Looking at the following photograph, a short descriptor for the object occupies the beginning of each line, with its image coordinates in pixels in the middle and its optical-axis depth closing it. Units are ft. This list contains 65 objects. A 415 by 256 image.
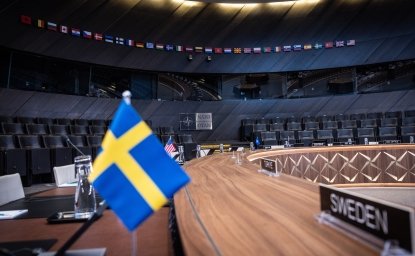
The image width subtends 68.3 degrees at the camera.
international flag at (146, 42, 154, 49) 32.44
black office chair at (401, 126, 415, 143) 23.63
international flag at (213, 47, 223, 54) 35.14
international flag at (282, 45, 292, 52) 35.86
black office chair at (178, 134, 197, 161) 24.95
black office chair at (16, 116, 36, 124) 21.39
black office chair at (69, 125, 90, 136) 22.99
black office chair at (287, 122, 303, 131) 29.40
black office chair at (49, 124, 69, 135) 21.47
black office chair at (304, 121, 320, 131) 28.68
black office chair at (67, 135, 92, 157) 20.18
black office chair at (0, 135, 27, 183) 16.31
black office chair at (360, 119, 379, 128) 27.30
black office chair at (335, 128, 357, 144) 25.40
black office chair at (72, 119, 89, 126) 25.16
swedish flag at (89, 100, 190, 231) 2.11
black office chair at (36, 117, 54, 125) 22.47
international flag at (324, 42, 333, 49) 35.37
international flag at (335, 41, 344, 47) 35.20
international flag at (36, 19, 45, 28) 25.38
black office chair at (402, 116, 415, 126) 25.76
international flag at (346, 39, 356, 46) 35.04
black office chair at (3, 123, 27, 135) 19.13
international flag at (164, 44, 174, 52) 33.30
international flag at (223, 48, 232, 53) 35.47
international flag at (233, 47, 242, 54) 35.63
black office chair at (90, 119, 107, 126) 26.00
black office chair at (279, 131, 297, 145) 26.73
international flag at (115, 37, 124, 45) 30.64
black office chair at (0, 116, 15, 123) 19.96
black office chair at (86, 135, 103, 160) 21.02
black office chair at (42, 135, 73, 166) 18.95
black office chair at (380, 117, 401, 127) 26.68
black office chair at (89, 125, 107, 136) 24.44
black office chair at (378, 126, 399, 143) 24.68
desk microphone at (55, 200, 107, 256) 1.73
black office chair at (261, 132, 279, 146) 26.99
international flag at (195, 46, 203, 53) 34.54
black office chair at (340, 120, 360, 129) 27.68
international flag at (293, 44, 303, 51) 35.78
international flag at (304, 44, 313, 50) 35.73
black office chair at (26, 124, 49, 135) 20.22
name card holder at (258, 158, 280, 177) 6.22
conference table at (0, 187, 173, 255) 2.72
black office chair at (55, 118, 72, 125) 23.90
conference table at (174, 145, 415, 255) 2.10
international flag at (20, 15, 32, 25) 24.33
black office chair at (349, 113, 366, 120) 30.02
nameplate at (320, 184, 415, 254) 1.90
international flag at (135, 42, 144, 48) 31.87
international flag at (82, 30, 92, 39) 28.40
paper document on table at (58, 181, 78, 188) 7.08
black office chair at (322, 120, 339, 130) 28.35
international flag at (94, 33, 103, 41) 29.19
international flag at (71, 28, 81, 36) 27.58
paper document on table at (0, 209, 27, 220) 4.00
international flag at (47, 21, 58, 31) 26.06
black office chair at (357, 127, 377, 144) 24.87
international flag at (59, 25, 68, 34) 26.86
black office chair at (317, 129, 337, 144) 25.81
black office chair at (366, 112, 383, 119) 29.23
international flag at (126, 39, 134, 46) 31.38
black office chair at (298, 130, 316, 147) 26.21
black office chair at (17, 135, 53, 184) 17.69
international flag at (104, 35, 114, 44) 29.94
